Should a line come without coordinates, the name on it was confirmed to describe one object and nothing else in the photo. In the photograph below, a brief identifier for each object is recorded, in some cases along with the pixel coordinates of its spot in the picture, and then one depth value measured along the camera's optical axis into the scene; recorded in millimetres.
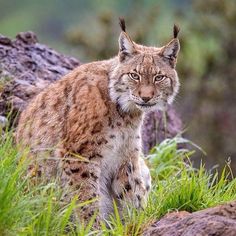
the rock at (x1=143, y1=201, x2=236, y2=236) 13016
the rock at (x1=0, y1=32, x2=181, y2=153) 20437
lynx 17422
